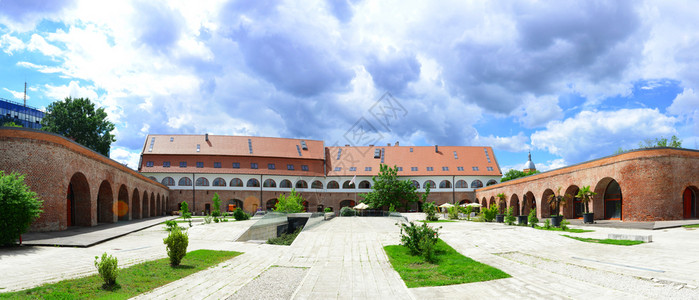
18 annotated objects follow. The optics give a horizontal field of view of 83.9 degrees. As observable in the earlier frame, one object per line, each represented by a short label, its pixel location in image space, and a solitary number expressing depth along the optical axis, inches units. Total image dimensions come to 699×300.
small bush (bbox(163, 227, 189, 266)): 478.9
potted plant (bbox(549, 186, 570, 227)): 909.8
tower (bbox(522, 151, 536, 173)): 3874.3
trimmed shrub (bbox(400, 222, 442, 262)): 515.8
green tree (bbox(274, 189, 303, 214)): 1604.3
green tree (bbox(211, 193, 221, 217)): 1728.6
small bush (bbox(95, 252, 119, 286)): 358.0
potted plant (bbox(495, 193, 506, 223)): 1787.6
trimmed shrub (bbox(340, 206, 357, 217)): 1764.3
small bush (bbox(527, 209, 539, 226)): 938.7
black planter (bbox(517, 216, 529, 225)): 1002.1
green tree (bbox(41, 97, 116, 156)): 1849.2
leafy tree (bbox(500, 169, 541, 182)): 3100.4
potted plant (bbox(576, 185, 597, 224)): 1008.9
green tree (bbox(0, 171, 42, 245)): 585.9
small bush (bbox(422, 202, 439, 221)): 1250.6
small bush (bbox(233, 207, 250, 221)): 1418.6
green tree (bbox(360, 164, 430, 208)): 2005.4
